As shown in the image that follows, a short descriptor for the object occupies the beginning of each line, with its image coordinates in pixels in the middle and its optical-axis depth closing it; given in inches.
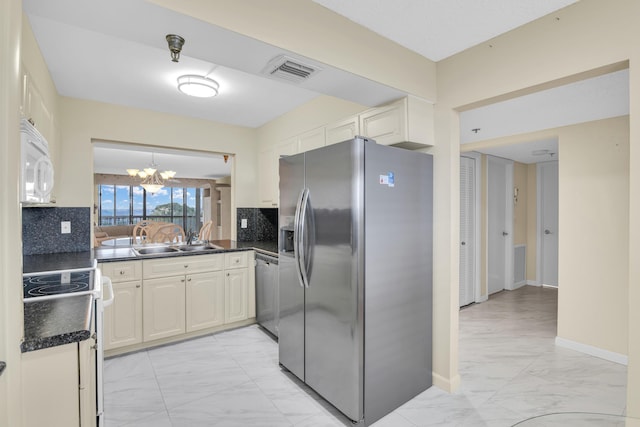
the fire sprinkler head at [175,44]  59.2
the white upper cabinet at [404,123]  88.0
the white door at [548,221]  220.2
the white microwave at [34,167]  46.6
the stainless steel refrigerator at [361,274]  76.3
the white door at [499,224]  199.0
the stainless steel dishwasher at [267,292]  128.4
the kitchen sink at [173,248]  140.5
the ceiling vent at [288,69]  69.1
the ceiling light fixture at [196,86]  103.9
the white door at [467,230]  176.9
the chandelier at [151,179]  260.8
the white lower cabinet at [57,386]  44.6
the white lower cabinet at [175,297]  113.6
